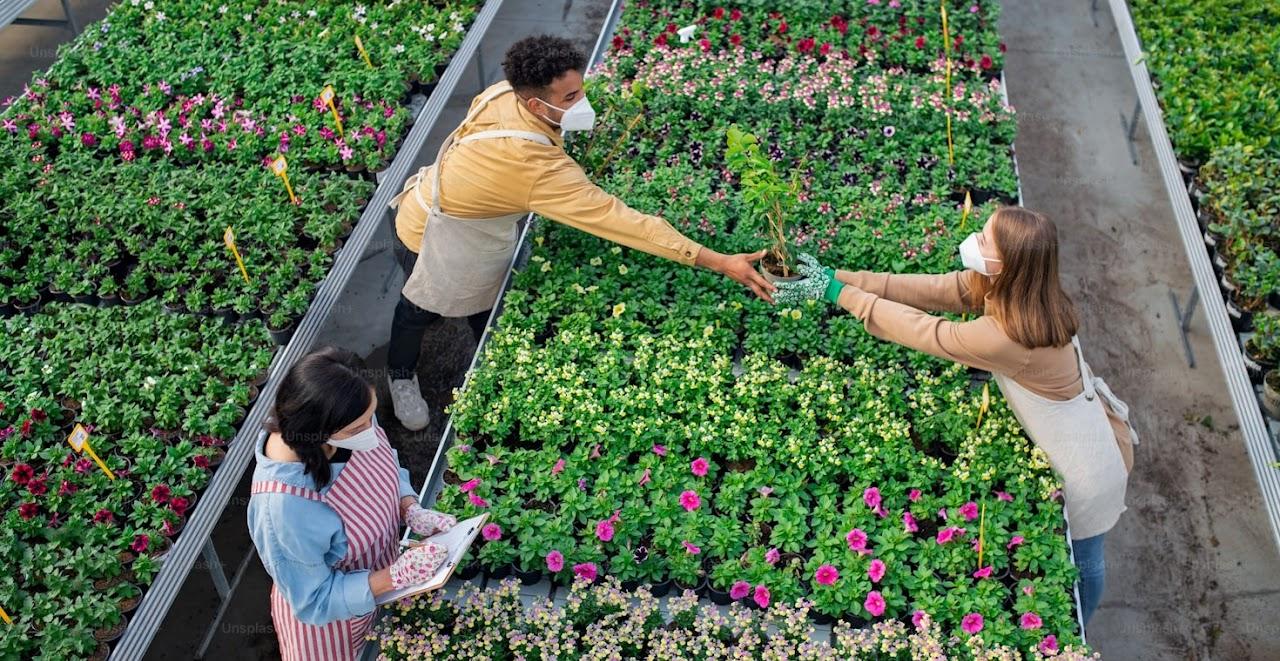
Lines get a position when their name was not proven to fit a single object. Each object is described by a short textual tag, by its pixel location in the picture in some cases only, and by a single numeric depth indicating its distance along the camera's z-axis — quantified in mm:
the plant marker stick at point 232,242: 4250
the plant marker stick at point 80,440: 3512
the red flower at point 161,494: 3639
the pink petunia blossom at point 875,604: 3162
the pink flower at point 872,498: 3414
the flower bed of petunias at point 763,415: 3299
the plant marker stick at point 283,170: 4589
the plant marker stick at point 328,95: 4888
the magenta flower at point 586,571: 3254
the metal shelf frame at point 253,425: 3457
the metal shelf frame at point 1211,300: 3945
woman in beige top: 3227
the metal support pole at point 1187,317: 5453
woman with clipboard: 2729
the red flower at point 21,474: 3658
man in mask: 3699
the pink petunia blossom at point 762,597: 3201
